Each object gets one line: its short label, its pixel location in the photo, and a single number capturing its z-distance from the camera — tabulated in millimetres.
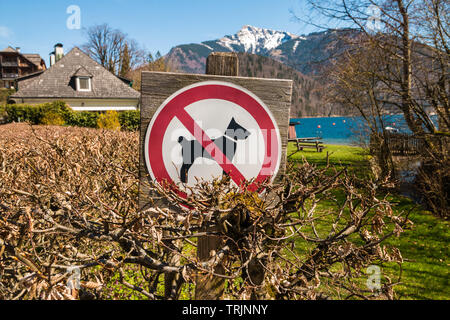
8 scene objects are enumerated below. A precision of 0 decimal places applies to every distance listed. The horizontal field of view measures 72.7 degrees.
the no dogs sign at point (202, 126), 1443
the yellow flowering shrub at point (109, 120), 19752
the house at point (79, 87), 34244
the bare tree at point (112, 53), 58769
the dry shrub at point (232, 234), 1305
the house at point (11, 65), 86425
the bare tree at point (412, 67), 7582
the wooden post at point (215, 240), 1446
